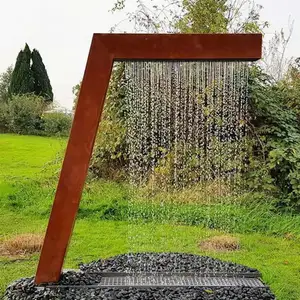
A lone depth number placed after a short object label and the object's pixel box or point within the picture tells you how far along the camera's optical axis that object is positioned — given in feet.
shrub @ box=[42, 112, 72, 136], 29.50
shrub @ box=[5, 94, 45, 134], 35.42
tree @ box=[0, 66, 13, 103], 47.78
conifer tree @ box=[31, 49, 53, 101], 50.33
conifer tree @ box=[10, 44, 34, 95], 47.67
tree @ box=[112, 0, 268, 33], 21.25
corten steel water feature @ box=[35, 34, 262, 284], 9.15
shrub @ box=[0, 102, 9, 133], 36.27
